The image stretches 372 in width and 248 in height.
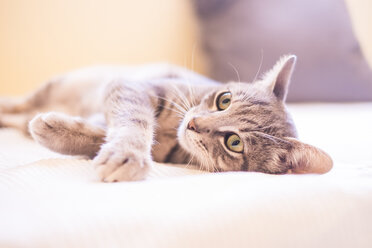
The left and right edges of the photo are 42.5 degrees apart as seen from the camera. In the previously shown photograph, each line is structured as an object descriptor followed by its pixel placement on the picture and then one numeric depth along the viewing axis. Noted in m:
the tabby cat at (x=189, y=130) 0.36
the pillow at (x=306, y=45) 0.61
